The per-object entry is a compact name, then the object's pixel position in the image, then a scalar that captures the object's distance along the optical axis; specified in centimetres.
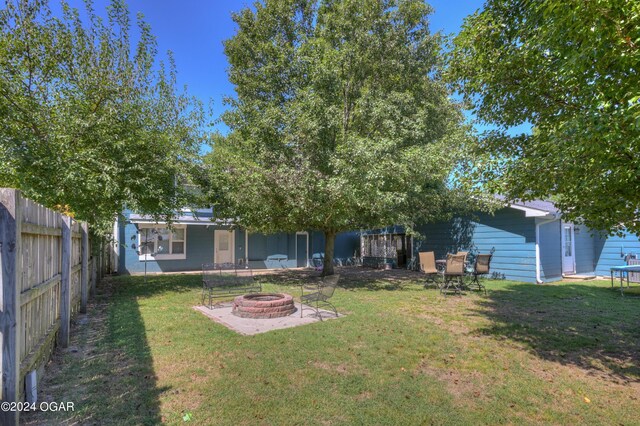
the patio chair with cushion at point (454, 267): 1005
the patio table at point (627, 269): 955
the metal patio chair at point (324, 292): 710
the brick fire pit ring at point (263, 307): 707
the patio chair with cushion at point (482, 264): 1062
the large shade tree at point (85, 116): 845
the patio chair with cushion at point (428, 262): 1145
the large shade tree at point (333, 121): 1043
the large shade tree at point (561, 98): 332
